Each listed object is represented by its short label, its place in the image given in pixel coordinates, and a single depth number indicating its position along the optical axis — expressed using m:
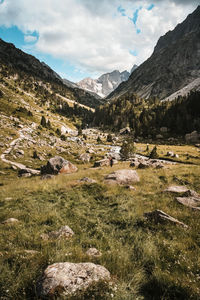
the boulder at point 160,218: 6.32
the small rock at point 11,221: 7.55
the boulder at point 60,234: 5.91
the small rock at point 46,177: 18.99
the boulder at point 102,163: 30.01
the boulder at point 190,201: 7.84
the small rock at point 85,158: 53.36
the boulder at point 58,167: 25.02
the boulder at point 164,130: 110.81
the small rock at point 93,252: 4.63
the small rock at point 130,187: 11.71
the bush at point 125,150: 51.00
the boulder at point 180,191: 9.21
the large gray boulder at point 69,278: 3.06
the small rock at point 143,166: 20.90
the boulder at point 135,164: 23.12
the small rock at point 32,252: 4.54
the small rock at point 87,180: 14.54
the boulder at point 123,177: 13.74
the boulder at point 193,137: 87.88
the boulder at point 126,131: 129.50
